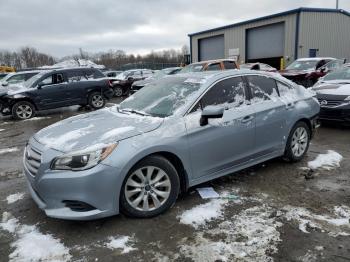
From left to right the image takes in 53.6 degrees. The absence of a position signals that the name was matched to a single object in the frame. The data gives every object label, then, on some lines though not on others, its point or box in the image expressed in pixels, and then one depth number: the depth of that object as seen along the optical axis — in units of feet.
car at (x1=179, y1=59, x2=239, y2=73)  44.06
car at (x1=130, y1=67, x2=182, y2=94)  53.11
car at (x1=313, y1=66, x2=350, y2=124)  26.22
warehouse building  83.71
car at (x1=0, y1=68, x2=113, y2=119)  41.78
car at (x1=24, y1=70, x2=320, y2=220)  11.48
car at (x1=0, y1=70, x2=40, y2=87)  51.16
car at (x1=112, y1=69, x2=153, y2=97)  65.17
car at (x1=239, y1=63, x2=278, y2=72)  58.56
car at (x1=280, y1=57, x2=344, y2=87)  48.29
